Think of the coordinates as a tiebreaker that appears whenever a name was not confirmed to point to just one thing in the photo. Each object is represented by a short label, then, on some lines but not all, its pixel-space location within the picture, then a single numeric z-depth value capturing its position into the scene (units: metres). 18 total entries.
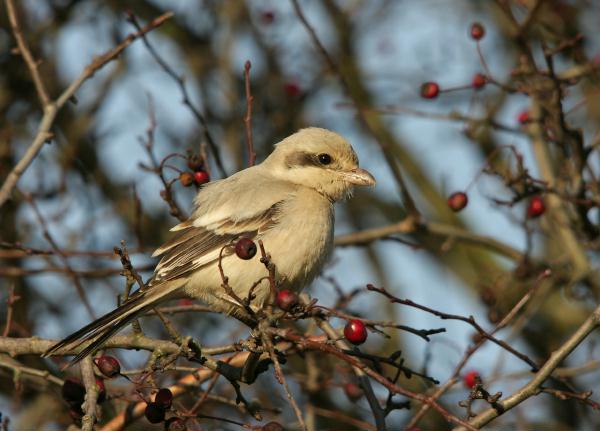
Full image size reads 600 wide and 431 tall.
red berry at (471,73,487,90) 10.08
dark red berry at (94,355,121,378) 6.93
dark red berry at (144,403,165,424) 6.78
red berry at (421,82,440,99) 10.47
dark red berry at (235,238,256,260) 6.49
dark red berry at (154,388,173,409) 6.79
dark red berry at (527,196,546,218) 10.51
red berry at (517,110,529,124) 10.88
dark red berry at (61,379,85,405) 7.28
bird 8.15
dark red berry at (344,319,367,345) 6.67
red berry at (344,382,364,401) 9.37
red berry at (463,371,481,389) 9.71
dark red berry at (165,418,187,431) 6.57
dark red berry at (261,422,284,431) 6.57
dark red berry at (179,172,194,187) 8.80
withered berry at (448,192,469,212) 10.09
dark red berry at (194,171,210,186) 8.90
